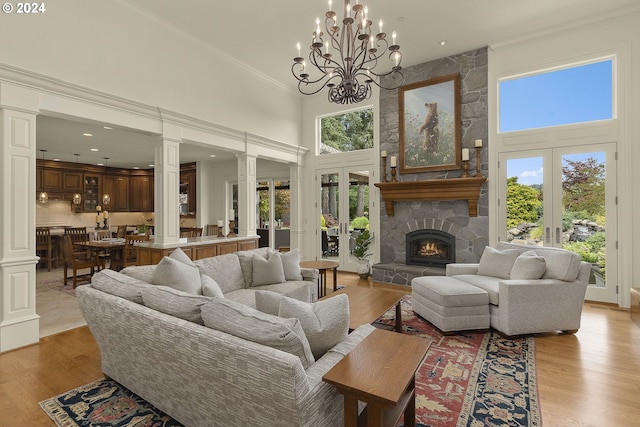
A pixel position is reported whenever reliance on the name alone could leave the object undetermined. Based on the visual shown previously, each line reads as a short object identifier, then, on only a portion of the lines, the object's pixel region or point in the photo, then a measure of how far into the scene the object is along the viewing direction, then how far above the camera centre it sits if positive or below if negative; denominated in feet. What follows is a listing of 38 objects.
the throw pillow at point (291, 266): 13.08 -2.26
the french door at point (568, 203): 14.43 +0.41
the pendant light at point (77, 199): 27.86 +1.19
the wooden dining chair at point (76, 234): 22.26 -1.57
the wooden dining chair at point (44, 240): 23.47 -2.09
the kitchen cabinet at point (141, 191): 33.63 +2.26
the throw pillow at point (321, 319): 5.30 -1.85
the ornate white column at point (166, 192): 14.32 +0.93
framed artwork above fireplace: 17.94 +5.16
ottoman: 10.77 -3.30
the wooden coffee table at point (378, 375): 4.10 -2.31
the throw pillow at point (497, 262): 12.60 -2.08
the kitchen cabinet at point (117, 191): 31.76 +2.17
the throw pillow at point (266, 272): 12.23 -2.34
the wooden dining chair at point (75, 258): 17.65 -2.68
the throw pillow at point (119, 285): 7.02 -1.72
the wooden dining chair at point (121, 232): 24.04 -1.53
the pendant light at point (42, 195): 25.99 +1.41
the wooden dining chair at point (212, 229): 27.45 -1.50
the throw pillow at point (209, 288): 8.26 -2.07
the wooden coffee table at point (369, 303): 9.07 -3.02
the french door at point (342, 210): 21.52 +0.13
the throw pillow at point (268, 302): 5.88 -1.70
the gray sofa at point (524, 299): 10.51 -2.99
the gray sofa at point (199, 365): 4.22 -2.43
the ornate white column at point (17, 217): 9.80 -0.16
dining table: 18.69 -2.28
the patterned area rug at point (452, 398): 6.55 -4.29
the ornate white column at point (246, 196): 18.94 +0.97
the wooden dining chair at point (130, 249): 18.02 -2.18
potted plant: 20.42 -2.68
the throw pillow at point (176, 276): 8.71 -1.82
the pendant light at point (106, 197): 29.80 +1.44
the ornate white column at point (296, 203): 23.54 +0.68
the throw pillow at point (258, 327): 4.58 -1.77
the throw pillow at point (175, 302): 5.75 -1.75
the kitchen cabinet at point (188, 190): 30.63 +2.22
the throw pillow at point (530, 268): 10.94 -1.96
